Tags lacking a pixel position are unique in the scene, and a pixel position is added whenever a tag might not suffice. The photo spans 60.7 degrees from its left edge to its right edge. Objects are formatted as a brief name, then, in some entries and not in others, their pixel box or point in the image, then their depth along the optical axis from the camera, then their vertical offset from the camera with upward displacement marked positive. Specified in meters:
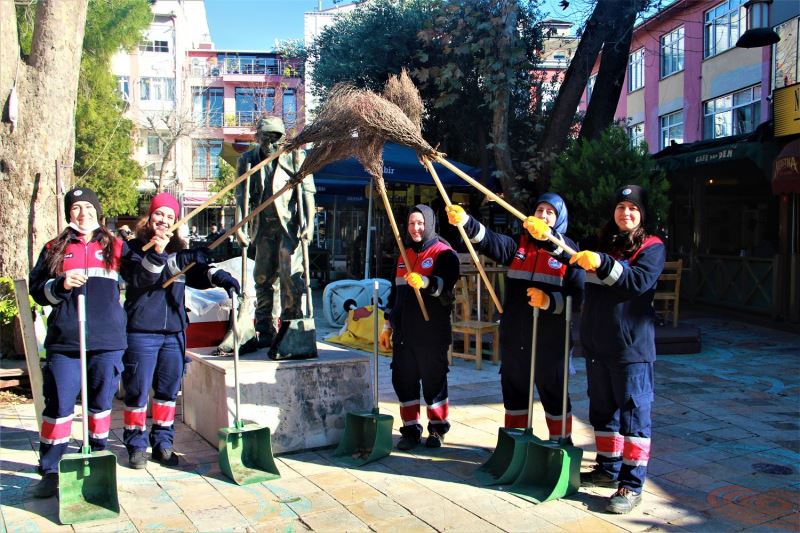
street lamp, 11.07 +3.53
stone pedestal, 4.86 -1.12
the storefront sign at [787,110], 9.67 +1.97
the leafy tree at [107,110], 19.19 +4.83
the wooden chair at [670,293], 9.62 -0.67
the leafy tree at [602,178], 9.20 +0.93
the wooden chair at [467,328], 8.00 -0.99
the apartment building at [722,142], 10.97 +1.75
